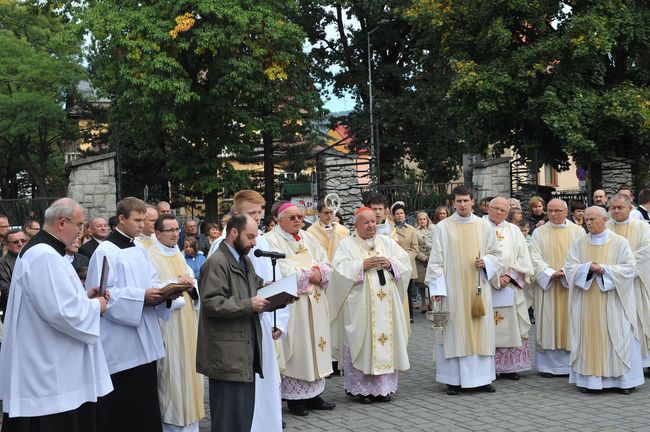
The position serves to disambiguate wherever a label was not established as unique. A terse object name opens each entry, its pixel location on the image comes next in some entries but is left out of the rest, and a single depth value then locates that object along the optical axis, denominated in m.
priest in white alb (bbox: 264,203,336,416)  8.58
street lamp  31.03
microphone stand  6.65
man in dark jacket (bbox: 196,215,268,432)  5.90
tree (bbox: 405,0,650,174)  24.25
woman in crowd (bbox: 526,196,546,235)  12.20
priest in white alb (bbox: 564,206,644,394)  8.95
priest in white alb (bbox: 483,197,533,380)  9.87
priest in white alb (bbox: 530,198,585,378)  10.08
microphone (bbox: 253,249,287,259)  5.86
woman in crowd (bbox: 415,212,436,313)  15.51
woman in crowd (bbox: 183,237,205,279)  12.96
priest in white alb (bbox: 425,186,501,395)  9.27
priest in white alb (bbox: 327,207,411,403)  9.01
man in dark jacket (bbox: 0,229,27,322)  8.45
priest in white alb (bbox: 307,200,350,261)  10.84
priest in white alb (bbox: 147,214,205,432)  7.39
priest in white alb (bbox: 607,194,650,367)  9.47
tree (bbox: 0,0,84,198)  35.12
